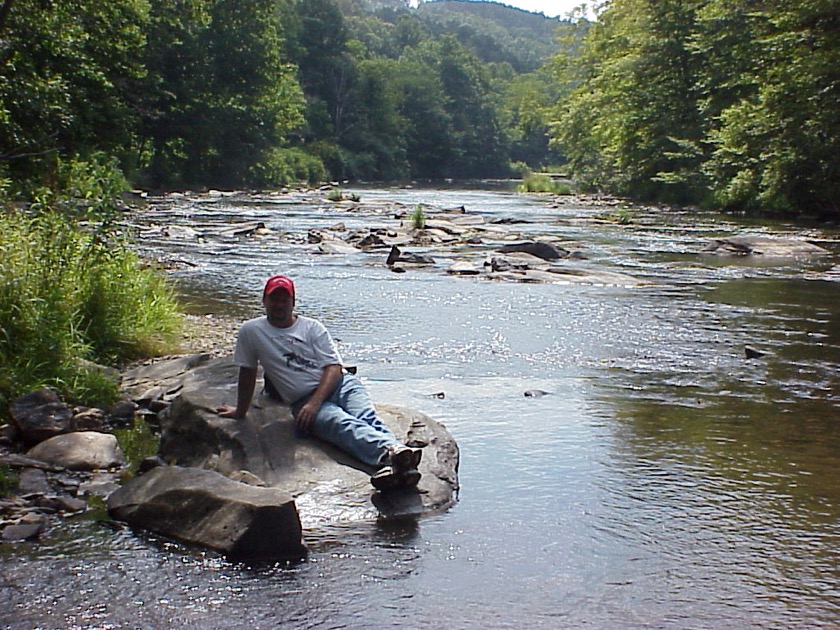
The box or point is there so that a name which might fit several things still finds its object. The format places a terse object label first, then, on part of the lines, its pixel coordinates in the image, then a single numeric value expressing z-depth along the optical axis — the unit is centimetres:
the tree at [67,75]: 1741
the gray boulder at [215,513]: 520
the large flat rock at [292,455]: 602
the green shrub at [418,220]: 2748
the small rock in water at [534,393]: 924
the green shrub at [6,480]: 595
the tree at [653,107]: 4200
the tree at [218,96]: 4688
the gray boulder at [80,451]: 662
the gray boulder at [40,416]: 697
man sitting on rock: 656
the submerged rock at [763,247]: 2238
